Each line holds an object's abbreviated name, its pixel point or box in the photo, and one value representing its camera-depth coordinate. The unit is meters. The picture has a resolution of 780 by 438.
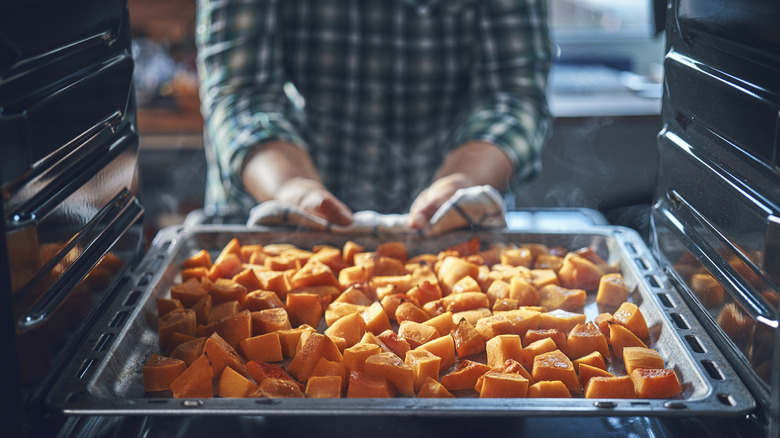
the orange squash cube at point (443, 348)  1.05
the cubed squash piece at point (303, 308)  1.19
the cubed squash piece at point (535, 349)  1.04
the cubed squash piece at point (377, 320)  1.14
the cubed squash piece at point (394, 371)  0.97
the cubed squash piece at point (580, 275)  1.32
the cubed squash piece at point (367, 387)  0.94
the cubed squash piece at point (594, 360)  1.03
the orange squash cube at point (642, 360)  1.00
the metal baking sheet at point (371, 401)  0.83
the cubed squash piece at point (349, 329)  1.11
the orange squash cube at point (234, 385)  0.96
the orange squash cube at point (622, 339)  1.08
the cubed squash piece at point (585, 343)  1.07
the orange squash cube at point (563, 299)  1.24
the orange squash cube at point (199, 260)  1.37
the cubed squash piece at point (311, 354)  1.01
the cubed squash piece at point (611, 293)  1.24
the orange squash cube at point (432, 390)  0.95
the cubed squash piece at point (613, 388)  0.94
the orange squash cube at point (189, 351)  1.04
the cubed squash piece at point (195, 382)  0.95
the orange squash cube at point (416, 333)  1.09
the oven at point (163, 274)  0.82
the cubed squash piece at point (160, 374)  0.97
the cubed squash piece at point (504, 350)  1.03
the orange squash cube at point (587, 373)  0.99
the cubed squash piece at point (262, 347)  1.07
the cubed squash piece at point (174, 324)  1.11
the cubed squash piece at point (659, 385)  0.94
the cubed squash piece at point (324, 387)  0.94
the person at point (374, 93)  1.92
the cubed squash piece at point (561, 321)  1.14
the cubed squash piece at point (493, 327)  1.11
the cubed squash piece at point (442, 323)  1.14
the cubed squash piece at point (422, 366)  0.99
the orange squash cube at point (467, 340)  1.08
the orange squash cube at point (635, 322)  1.12
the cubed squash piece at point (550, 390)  0.93
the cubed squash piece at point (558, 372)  0.98
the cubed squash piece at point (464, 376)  1.00
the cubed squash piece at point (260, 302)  1.21
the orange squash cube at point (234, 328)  1.10
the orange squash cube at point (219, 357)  1.01
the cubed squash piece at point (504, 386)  0.93
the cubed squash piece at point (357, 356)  1.00
